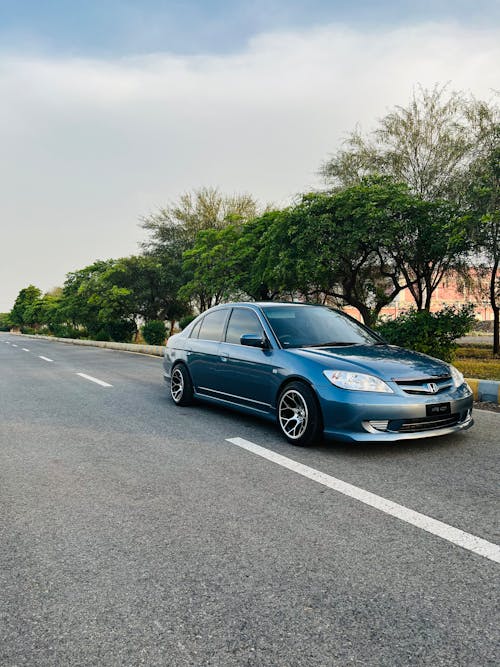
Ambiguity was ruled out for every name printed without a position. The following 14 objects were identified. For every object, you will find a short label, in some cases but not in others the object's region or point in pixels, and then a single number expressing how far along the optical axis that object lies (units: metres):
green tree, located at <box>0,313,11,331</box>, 131.44
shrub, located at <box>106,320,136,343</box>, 34.20
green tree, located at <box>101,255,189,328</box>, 31.86
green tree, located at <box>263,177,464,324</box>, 15.99
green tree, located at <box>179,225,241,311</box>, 22.41
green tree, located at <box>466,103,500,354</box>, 14.15
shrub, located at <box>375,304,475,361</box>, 10.37
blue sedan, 4.72
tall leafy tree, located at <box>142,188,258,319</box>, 31.04
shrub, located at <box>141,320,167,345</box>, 24.67
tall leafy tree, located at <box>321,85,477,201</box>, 19.64
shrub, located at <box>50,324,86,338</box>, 46.62
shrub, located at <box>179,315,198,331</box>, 23.92
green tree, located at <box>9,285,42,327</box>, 82.50
